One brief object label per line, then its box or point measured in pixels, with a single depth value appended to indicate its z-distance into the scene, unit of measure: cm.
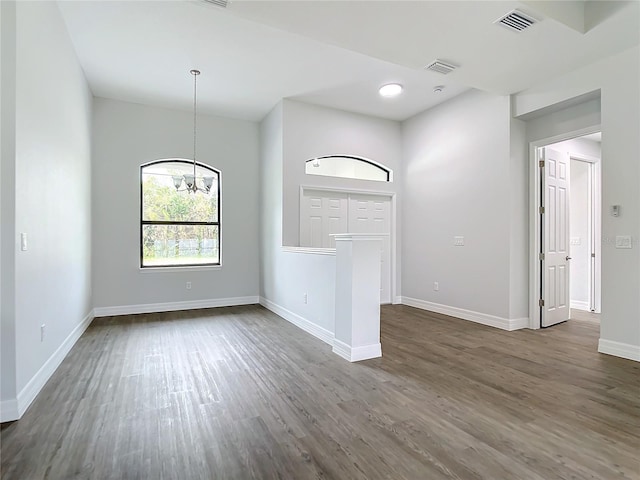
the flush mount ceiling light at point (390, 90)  465
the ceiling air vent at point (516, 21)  276
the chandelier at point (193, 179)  426
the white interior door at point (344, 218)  535
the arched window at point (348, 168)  545
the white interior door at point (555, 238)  445
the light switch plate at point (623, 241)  330
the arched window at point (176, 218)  543
